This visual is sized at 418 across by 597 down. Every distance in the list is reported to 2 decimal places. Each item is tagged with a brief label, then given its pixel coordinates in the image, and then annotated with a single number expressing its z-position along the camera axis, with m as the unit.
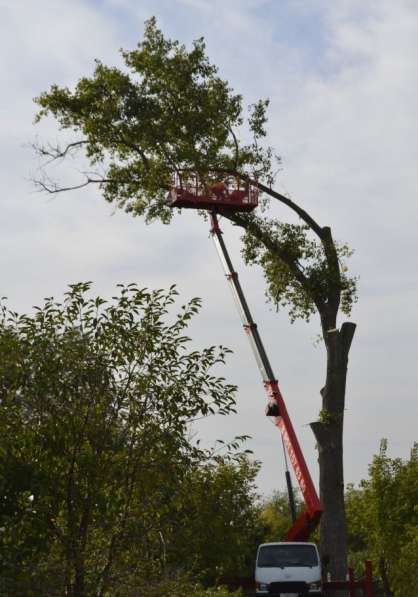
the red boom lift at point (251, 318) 30.50
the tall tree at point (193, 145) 34.38
